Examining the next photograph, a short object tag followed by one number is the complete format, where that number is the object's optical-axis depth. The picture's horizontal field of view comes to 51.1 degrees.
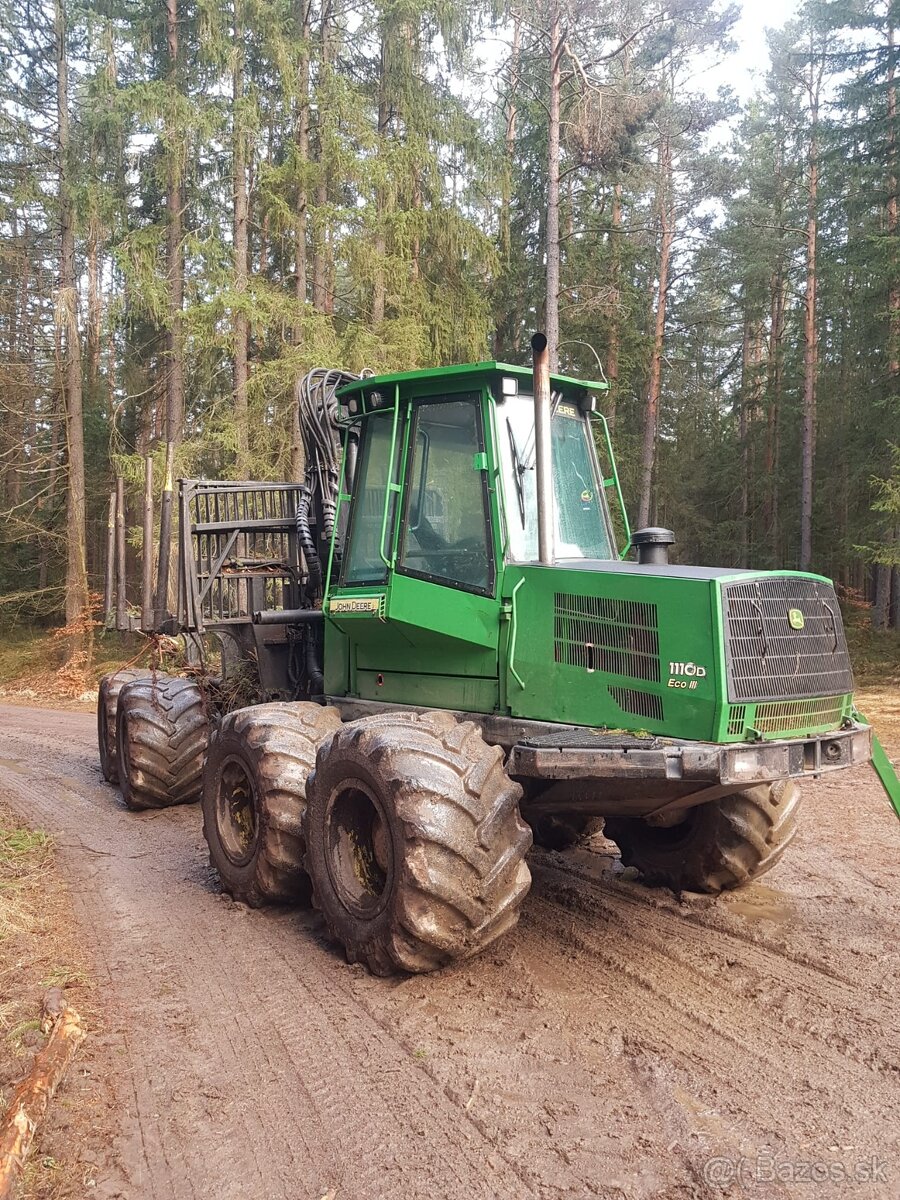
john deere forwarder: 4.42
